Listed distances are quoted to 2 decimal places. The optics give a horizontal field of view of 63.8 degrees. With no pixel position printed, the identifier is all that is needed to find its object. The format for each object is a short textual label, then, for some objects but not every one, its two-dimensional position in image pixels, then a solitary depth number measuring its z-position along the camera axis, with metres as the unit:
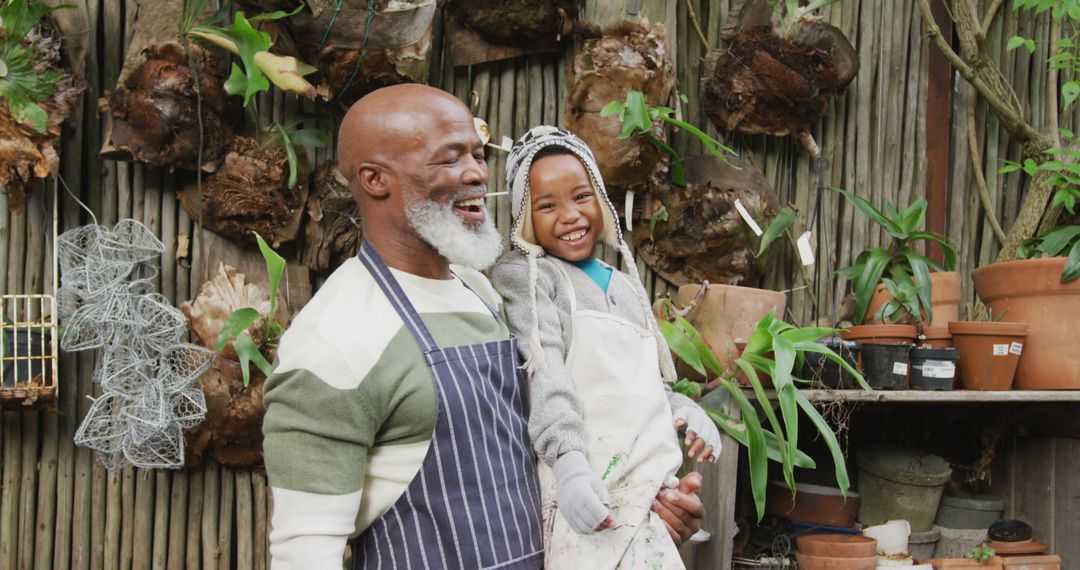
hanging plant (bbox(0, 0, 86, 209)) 2.47
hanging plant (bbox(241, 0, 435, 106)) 2.68
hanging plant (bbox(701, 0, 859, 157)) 3.21
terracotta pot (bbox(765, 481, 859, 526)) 3.24
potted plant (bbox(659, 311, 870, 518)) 2.38
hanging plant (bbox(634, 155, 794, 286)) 3.16
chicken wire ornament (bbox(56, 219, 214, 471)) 2.55
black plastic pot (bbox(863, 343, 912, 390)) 2.92
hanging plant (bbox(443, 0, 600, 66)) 2.93
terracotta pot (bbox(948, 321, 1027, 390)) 3.02
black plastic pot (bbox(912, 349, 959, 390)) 2.96
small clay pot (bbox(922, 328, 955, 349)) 3.12
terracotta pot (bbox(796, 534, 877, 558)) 3.02
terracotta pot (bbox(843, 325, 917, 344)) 3.02
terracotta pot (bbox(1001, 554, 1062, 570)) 3.23
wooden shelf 2.77
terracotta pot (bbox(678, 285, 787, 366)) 2.87
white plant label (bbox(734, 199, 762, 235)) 3.17
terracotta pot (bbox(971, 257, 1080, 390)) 3.09
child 1.53
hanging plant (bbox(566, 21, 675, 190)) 2.94
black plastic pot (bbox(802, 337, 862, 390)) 2.83
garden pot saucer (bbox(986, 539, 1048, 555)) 3.26
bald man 1.29
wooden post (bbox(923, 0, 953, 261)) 3.71
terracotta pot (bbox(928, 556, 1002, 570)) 3.19
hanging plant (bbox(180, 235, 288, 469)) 2.65
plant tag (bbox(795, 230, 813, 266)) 3.23
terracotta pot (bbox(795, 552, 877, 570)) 3.00
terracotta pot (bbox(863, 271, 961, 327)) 3.26
